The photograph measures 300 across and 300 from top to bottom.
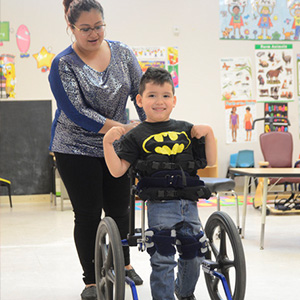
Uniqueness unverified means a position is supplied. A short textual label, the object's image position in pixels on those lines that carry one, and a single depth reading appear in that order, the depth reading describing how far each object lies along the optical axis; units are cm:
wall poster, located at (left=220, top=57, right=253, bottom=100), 729
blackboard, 680
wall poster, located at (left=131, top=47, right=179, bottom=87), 707
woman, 217
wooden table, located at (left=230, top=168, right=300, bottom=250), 364
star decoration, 685
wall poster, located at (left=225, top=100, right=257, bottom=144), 729
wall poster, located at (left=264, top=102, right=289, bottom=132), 735
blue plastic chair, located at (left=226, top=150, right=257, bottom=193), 710
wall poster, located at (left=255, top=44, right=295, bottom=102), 736
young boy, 181
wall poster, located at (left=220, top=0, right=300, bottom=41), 727
